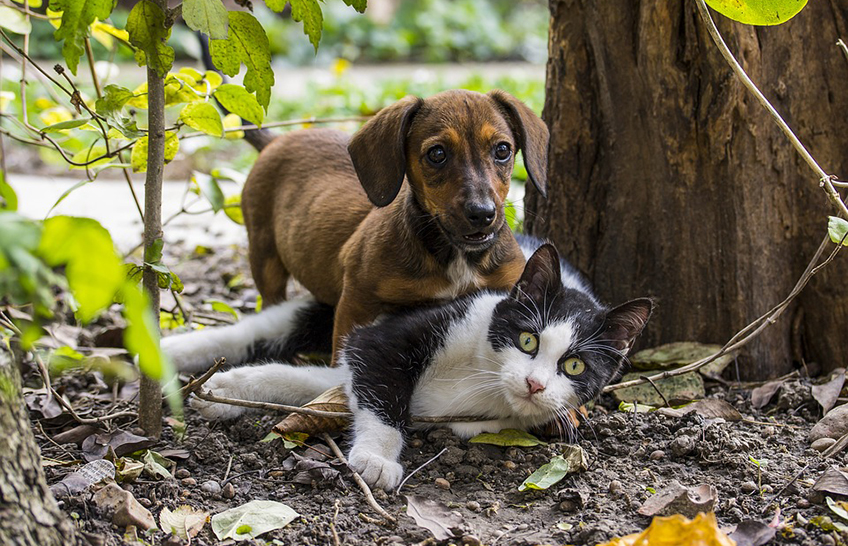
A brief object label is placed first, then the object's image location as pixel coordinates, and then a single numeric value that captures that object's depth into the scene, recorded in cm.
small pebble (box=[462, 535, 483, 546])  217
